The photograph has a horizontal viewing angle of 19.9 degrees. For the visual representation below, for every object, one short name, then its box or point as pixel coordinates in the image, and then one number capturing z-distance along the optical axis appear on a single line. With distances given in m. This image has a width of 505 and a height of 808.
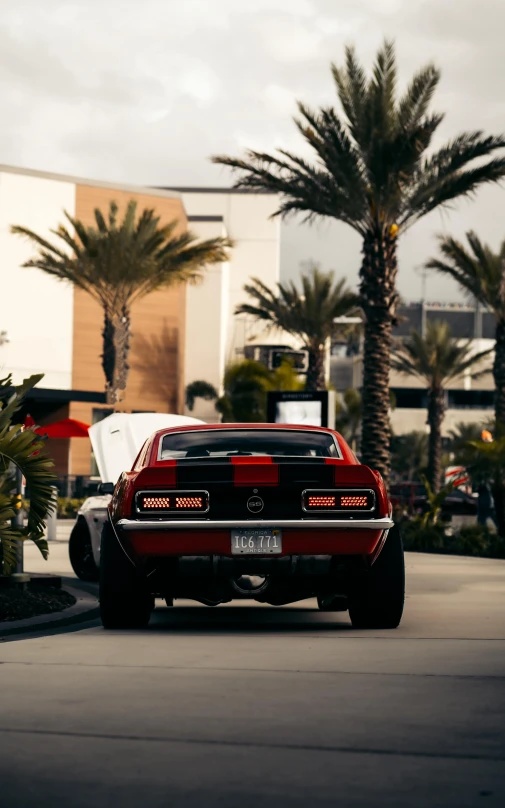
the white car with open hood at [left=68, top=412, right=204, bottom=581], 15.89
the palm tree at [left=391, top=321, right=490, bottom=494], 58.51
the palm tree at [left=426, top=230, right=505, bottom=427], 42.09
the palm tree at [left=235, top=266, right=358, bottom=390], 51.34
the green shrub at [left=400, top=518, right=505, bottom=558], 24.27
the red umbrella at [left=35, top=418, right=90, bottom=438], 34.62
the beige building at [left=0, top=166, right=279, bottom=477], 57.97
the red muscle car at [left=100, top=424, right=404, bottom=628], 10.03
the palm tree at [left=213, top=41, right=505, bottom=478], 29.48
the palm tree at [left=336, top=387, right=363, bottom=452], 71.06
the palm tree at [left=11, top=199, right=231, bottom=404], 46.34
